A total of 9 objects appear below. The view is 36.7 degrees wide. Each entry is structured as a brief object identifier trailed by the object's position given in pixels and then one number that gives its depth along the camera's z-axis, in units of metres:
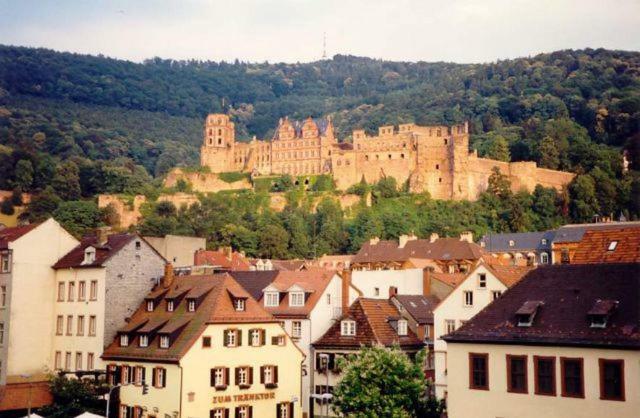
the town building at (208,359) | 52.22
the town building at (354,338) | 56.75
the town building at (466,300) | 52.97
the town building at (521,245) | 123.34
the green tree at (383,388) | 43.94
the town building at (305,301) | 59.47
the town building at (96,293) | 59.47
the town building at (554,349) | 36.53
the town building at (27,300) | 61.53
